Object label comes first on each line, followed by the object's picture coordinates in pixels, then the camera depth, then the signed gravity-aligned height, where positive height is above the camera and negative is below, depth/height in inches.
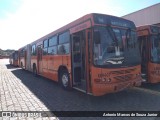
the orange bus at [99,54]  164.6 +4.4
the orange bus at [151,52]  219.9 +7.7
